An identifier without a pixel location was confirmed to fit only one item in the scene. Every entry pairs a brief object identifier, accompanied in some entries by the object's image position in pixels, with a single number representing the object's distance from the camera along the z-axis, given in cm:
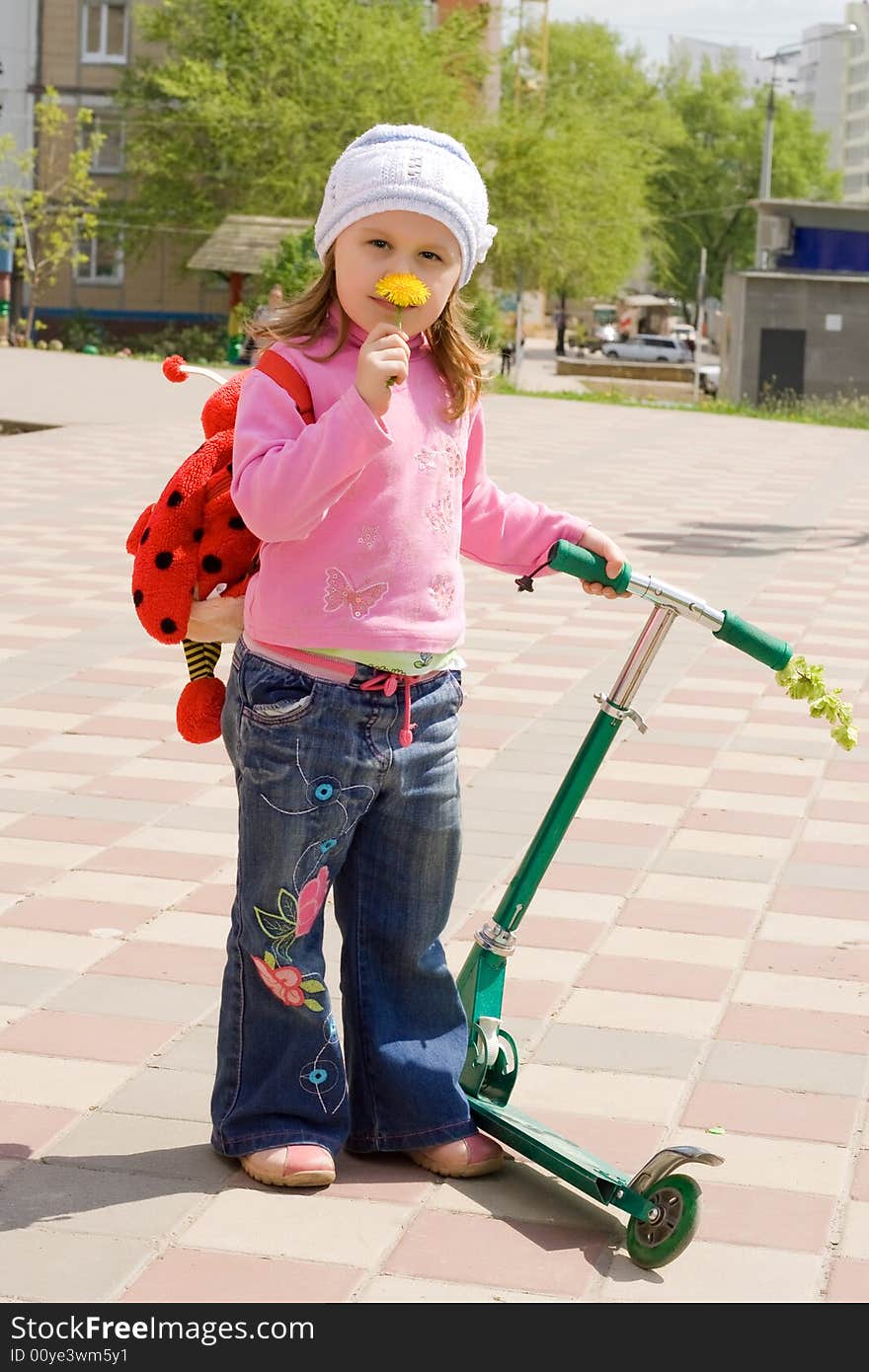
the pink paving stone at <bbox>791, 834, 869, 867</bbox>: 546
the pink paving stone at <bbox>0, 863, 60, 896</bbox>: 486
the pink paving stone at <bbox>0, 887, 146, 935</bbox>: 459
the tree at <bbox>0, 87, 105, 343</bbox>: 4541
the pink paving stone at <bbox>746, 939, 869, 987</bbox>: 450
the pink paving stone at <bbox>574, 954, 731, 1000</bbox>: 434
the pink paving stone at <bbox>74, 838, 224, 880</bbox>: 505
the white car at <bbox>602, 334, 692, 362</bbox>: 6912
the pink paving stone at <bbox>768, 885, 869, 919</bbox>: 496
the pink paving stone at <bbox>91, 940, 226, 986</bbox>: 428
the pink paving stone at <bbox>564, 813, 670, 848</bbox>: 560
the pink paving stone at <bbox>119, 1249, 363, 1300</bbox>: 283
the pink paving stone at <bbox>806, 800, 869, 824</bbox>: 595
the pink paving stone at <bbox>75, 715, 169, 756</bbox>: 666
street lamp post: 5922
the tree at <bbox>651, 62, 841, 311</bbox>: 7938
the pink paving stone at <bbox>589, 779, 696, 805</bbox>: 609
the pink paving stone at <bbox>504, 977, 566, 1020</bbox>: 418
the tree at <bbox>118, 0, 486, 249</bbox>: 4362
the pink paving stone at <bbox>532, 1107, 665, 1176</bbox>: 345
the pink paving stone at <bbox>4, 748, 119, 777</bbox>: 614
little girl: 293
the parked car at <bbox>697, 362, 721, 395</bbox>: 5440
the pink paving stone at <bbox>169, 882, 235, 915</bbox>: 474
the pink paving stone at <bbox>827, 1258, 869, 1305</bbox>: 294
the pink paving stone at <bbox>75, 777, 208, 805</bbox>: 584
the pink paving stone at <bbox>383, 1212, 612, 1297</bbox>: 296
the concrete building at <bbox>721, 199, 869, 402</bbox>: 4553
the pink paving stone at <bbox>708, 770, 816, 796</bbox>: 627
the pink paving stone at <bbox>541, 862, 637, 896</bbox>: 511
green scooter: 302
